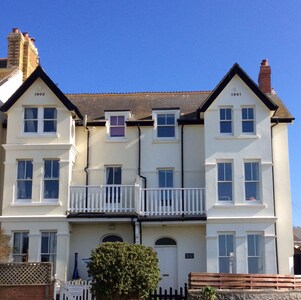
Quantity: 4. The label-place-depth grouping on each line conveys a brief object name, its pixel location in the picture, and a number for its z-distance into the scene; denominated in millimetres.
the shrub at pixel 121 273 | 19859
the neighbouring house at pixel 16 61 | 27906
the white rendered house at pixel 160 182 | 24094
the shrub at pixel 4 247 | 22516
